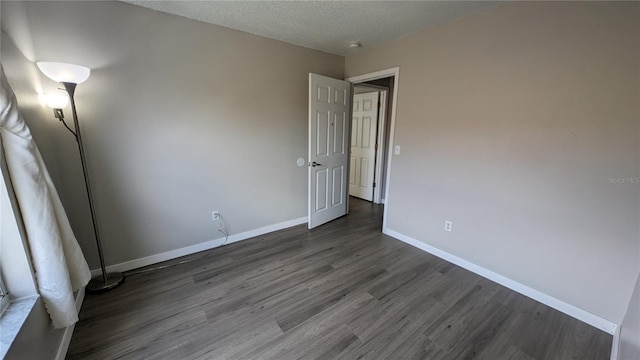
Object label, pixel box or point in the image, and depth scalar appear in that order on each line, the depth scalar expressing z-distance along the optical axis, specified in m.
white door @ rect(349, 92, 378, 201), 4.38
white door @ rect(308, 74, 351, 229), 3.13
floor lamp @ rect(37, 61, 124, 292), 1.64
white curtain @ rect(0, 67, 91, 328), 1.19
